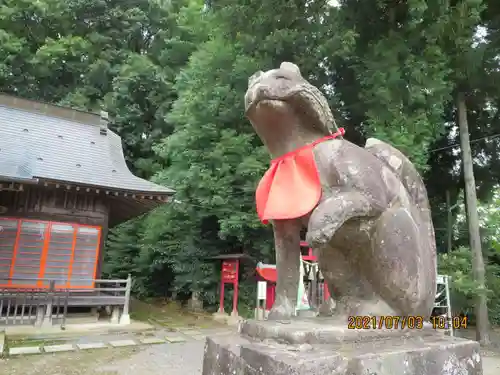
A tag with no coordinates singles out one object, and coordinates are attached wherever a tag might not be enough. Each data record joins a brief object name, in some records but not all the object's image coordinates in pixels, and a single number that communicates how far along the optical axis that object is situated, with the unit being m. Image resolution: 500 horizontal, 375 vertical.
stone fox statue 1.74
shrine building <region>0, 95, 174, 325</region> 7.95
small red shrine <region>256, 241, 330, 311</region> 8.20
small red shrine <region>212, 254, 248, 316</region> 9.72
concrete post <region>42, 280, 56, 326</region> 7.70
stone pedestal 1.42
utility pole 8.10
